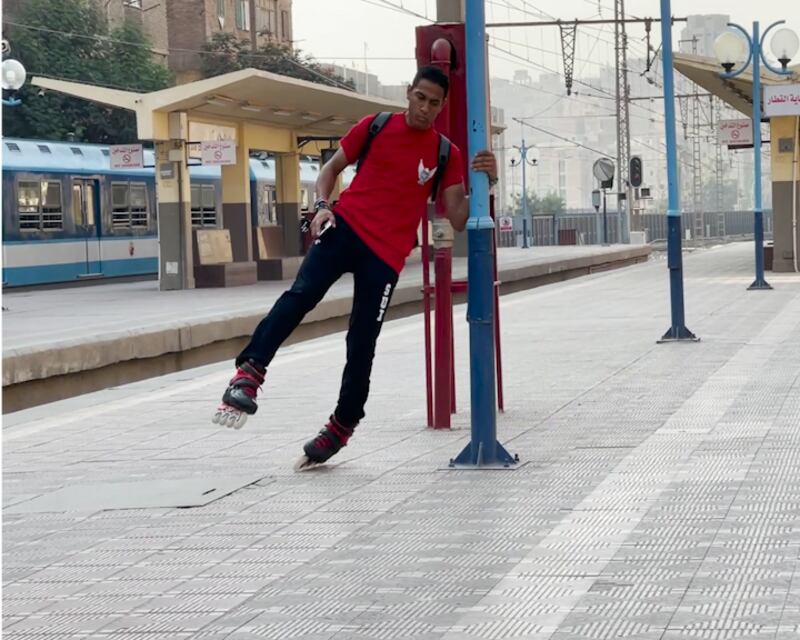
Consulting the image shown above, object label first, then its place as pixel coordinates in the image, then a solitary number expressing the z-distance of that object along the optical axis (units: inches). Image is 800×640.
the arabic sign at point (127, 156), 1333.7
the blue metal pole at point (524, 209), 2322.8
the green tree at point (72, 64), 2245.3
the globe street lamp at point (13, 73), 1107.9
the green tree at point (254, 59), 2915.8
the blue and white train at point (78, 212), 1344.7
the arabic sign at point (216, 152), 1254.9
